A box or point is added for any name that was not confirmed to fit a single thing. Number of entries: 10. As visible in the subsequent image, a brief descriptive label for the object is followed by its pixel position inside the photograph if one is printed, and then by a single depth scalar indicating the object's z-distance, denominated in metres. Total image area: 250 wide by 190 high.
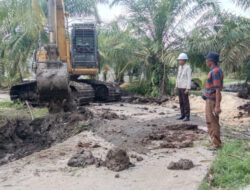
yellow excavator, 6.91
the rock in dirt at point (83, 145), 4.29
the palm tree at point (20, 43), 15.40
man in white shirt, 6.13
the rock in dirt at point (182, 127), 5.29
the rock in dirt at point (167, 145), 4.14
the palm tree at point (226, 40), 10.49
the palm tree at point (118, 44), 12.77
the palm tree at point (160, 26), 12.08
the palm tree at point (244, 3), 10.27
